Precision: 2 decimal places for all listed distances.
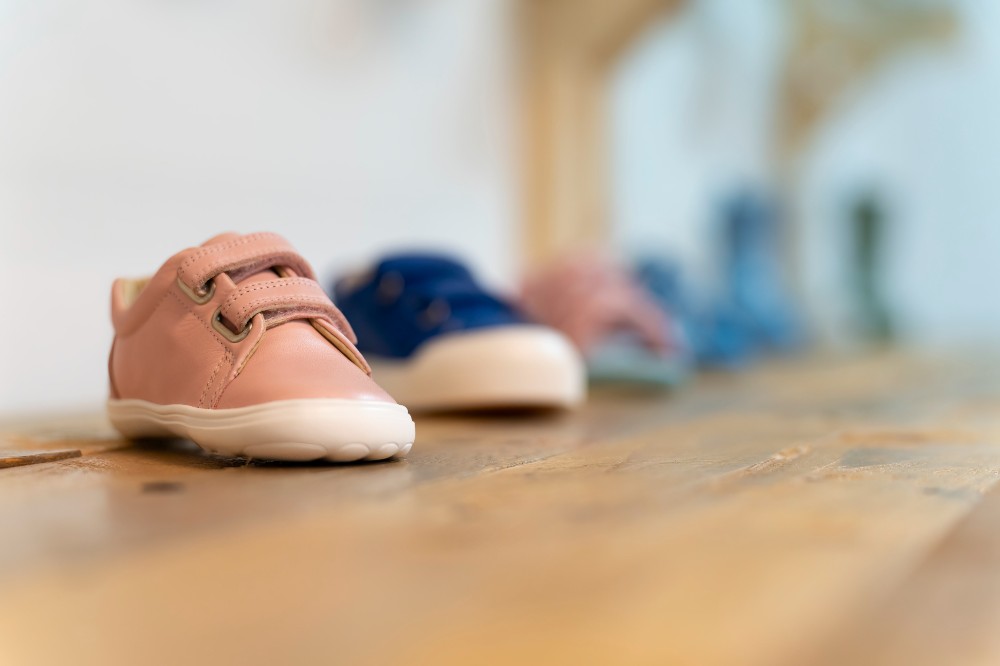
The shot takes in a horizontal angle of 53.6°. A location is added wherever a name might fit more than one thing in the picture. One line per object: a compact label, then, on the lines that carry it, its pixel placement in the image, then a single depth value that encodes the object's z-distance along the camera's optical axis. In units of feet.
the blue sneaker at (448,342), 3.98
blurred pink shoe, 5.38
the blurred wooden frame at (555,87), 7.34
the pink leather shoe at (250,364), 2.43
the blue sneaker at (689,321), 6.82
